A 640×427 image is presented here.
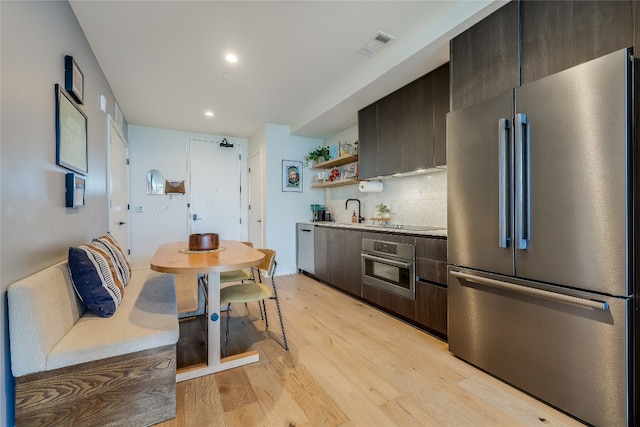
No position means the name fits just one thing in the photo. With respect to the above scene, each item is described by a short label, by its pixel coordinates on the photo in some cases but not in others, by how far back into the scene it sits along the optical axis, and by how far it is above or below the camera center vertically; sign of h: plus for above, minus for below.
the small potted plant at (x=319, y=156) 4.69 +0.99
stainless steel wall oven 2.56 -0.52
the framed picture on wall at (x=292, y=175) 4.76 +0.67
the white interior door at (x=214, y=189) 5.25 +0.51
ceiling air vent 2.37 +1.50
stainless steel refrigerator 1.32 -0.14
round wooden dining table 1.64 -0.31
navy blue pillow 1.61 -0.39
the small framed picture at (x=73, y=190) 1.92 +0.18
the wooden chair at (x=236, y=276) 2.75 -0.60
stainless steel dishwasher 4.35 -0.54
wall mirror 4.91 +0.59
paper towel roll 3.70 +0.37
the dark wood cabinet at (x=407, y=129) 2.61 +0.91
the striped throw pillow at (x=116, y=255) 2.12 -0.31
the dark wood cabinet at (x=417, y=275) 2.30 -0.64
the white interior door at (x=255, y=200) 4.93 +0.27
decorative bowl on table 2.27 -0.21
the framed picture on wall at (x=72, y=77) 1.92 +0.98
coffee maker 4.80 +0.01
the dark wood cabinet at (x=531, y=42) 1.37 +0.97
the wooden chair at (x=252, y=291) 2.10 -0.60
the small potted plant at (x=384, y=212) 3.63 +0.03
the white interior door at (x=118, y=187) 3.36 +0.39
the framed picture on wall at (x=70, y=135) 1.78 +0.57
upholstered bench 1.21 -0.67
